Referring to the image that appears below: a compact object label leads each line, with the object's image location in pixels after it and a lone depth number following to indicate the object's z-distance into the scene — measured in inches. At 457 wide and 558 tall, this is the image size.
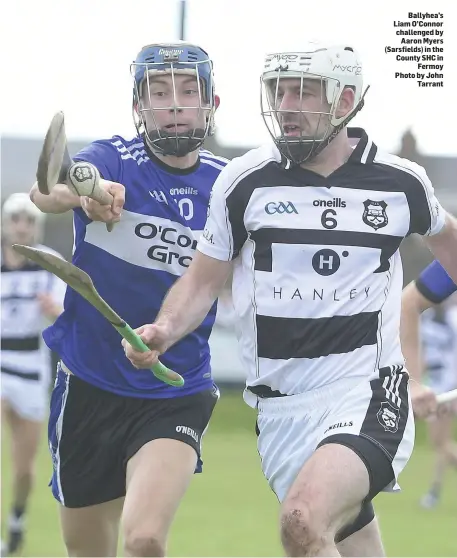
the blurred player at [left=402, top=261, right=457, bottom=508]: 418.3
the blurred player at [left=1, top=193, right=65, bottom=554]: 684.7
